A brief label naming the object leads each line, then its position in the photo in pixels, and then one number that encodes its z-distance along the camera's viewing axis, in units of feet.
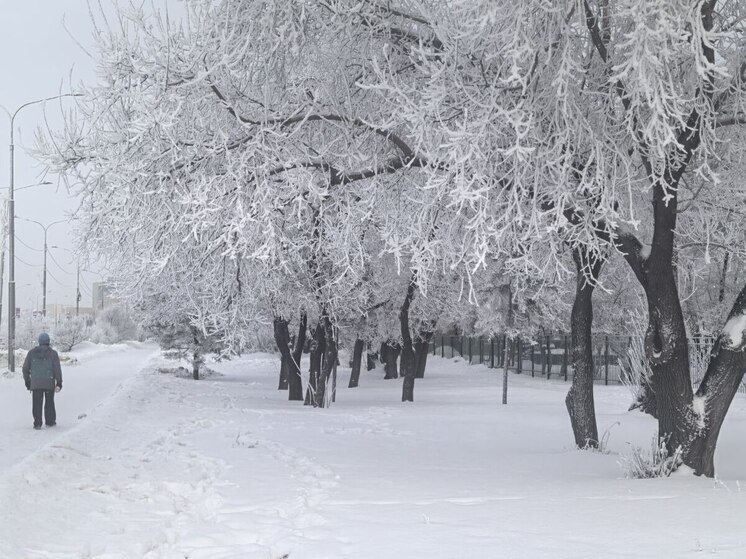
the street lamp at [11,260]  94.73
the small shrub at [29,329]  164.25
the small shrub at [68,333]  182.22
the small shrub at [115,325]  270.46
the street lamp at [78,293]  214.20
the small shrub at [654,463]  28.43
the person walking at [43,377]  46.93
